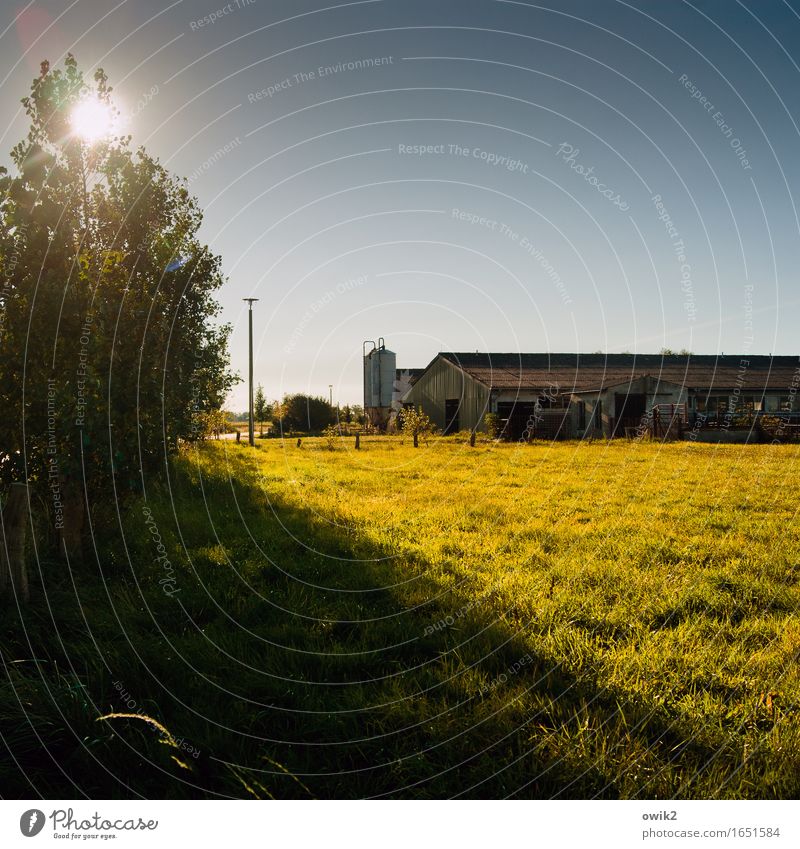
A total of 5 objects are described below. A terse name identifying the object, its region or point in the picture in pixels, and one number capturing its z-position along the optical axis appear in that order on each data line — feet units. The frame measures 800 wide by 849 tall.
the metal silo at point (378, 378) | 189.06
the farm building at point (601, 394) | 112.68
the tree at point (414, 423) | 102.00
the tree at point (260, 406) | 216.74
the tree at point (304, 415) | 193.88
